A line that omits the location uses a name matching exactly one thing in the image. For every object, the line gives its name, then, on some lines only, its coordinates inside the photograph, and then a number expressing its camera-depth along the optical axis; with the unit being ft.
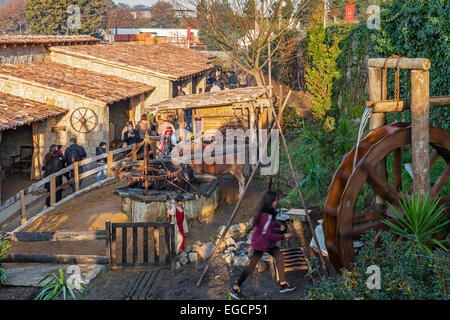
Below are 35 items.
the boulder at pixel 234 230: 31.40
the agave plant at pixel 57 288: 22.84
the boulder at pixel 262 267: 24.39
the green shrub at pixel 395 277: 16.89
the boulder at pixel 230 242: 29.04
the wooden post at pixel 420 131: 21.17
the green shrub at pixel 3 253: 23.89
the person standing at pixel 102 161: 47.92
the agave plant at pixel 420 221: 19.49
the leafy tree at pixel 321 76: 52.90
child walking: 21.34
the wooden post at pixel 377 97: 22.89
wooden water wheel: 21.25
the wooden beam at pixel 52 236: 27.61
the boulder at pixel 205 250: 28.48
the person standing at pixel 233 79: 123.83
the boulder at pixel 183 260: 27.94
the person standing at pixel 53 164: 41.83
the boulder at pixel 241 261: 25.71
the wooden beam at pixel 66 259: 26.04
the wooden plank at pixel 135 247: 26.17
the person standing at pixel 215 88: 69.44
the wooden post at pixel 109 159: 46.62
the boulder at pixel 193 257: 28.32
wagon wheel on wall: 55.47
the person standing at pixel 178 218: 31.22
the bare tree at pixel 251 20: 71.82
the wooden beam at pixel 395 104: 21.49
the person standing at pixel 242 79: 83.35
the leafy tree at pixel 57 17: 175.11
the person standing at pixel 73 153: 44.34
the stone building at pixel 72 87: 54.44
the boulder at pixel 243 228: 31.68
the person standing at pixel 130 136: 51.25
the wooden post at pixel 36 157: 54.13
